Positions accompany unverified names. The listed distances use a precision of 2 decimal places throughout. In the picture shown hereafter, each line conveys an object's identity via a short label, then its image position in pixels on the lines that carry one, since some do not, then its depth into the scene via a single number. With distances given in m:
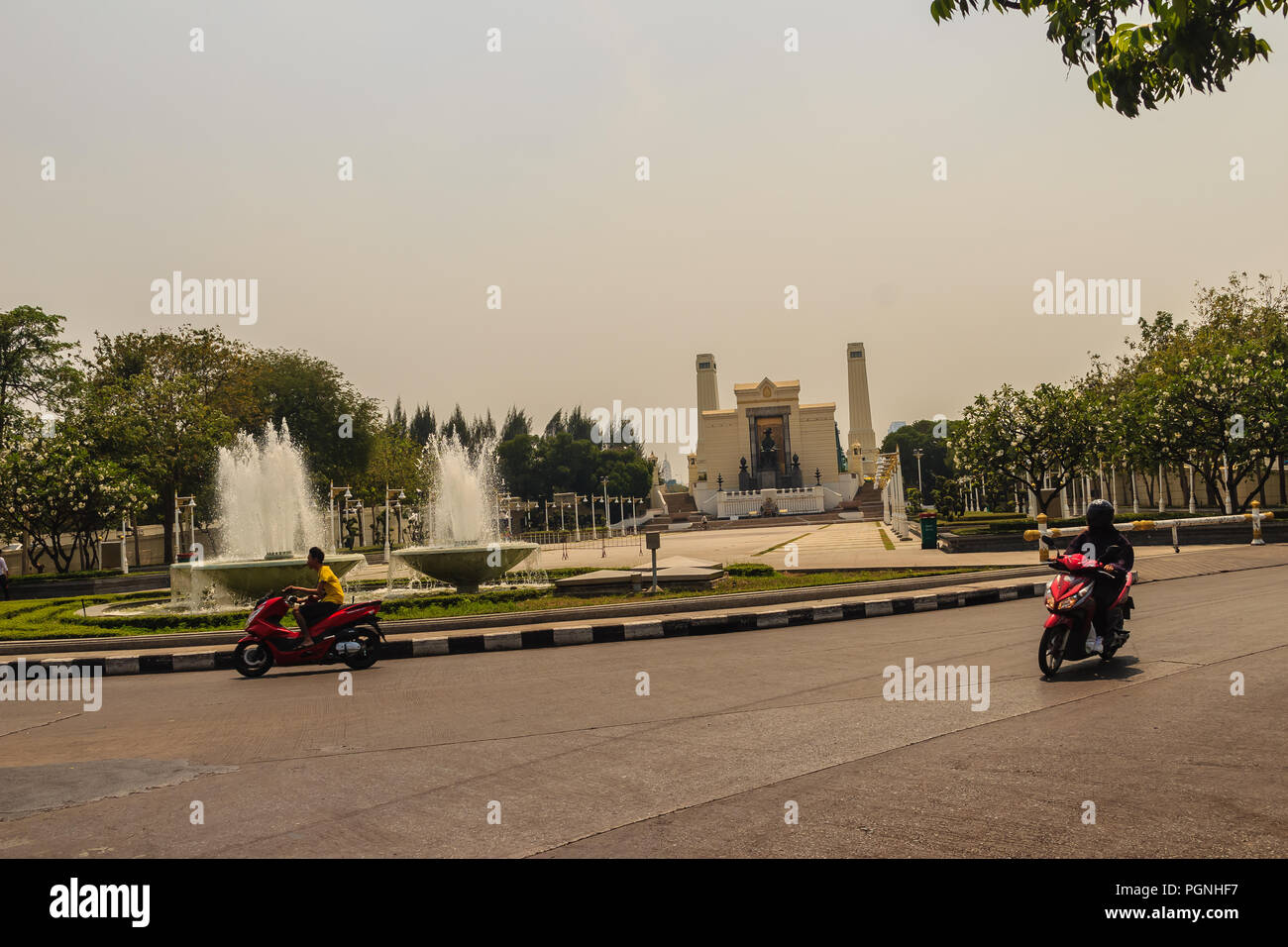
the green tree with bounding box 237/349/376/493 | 51.72
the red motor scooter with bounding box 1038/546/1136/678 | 8.33
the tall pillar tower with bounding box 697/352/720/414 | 101.50
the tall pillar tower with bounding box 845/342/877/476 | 93.27
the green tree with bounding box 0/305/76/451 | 38.47
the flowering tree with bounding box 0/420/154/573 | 32.38
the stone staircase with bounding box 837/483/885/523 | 73.64
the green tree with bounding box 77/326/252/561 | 38.41
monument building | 92.25
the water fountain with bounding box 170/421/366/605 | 20.61
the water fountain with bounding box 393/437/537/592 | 18.59
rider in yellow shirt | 11.50
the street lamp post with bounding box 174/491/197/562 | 30.56
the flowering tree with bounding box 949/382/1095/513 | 29.19
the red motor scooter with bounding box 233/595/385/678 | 11.42
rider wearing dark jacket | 8.59
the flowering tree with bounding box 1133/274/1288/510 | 29.31
